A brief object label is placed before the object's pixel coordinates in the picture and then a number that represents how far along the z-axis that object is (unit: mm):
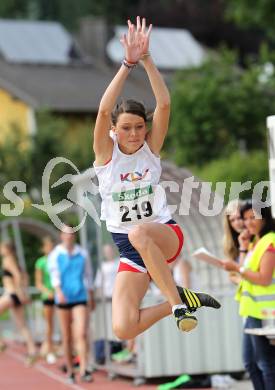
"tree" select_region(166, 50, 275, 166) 34312
